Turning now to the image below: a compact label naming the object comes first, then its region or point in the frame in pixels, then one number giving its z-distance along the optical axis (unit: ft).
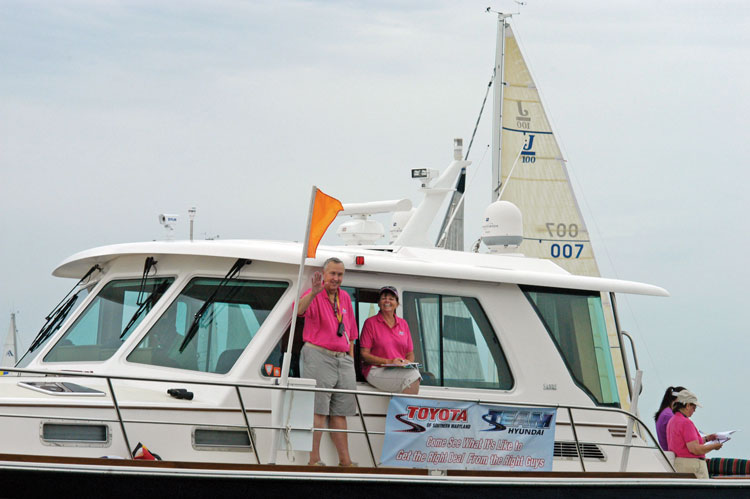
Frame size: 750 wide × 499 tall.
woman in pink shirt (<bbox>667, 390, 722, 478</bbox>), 55.88
